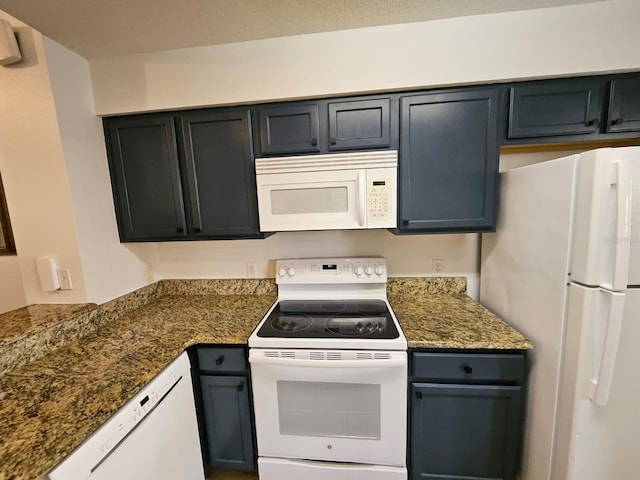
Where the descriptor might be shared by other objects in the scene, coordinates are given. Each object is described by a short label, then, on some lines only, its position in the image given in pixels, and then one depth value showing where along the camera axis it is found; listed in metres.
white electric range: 1.30
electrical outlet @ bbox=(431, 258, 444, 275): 1.86
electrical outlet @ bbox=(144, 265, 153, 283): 1.95
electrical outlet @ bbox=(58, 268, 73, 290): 1.49
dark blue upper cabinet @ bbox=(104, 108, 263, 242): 1.56
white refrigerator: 0.93
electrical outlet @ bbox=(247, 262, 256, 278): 2.01
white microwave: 1.45
